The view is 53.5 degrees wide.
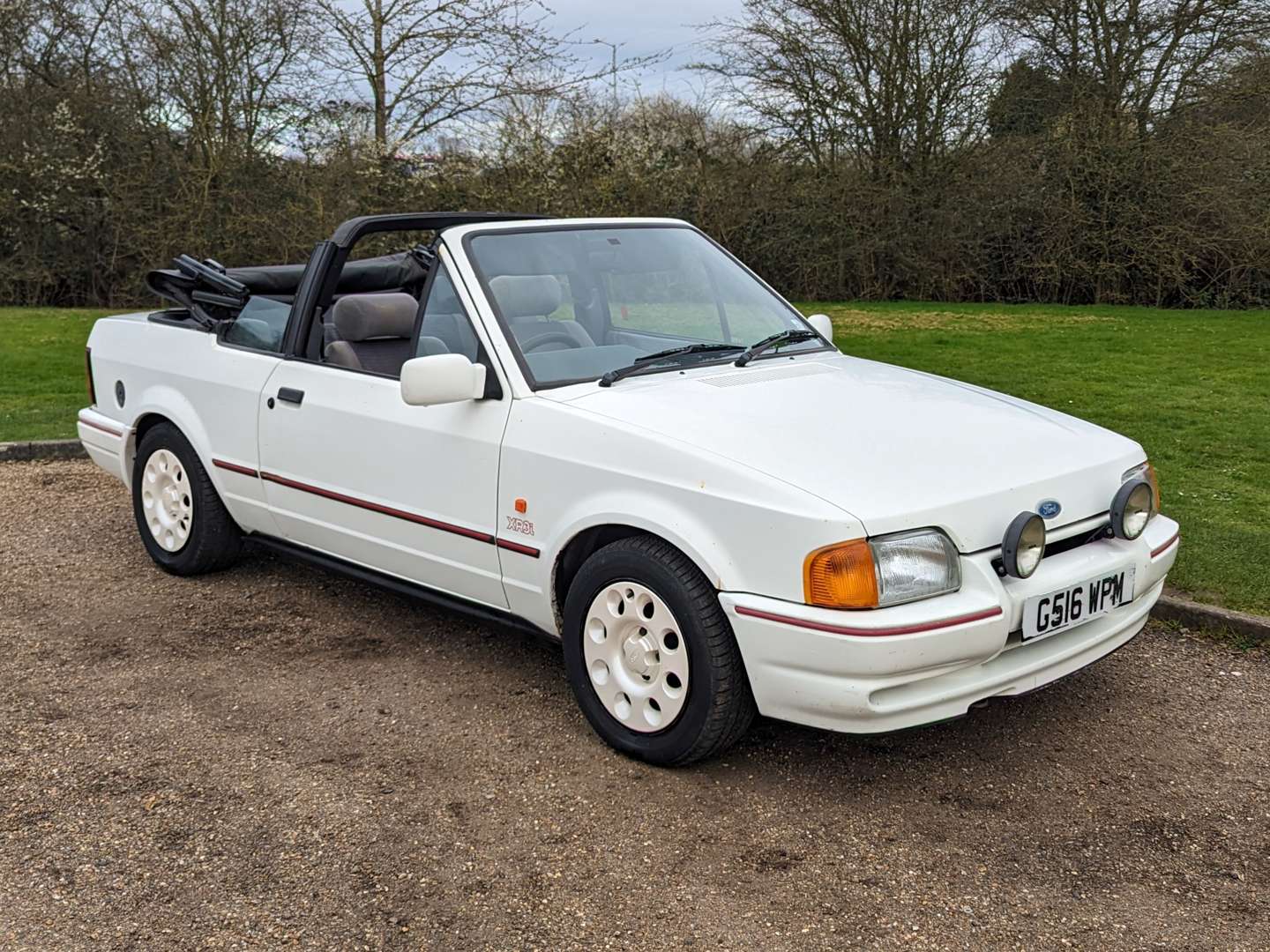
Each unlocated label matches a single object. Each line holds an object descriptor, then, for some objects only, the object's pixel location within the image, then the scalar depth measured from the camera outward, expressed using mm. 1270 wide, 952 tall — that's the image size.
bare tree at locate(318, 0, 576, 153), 21328
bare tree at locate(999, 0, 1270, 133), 20234
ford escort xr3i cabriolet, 3537
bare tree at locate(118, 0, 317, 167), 19594
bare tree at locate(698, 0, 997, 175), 21484
